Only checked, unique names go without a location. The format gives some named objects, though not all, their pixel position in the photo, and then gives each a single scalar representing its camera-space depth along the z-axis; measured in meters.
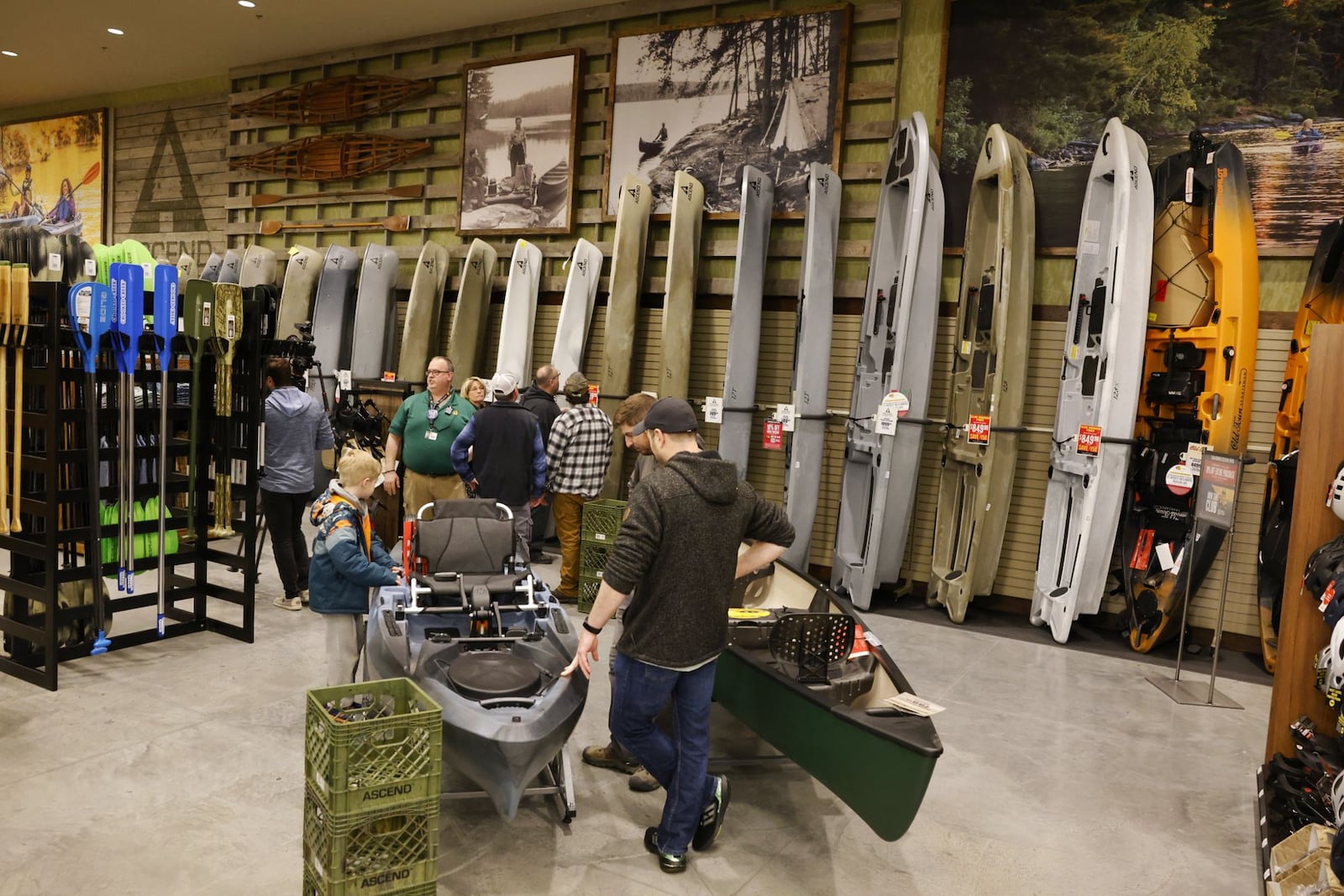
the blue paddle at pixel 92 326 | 3.84
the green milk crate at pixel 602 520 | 5.25
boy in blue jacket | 3.39
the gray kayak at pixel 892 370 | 5.78
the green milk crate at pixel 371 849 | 2.24
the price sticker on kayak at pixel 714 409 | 6.51
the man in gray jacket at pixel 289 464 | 5.07
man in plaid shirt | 5.33
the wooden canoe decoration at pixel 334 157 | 8.52
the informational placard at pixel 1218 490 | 4.29
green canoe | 2.58
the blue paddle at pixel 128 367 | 3.94
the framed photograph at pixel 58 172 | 11.02
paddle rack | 3.84
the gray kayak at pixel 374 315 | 7.98
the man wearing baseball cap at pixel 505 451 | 5.18
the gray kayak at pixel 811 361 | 6.15
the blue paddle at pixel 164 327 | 4.08
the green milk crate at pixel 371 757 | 2.21
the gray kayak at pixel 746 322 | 6.33
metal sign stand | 4.29
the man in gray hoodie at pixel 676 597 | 2.54
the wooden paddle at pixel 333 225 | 8.50
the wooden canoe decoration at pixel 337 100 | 8.47
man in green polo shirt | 5.50
